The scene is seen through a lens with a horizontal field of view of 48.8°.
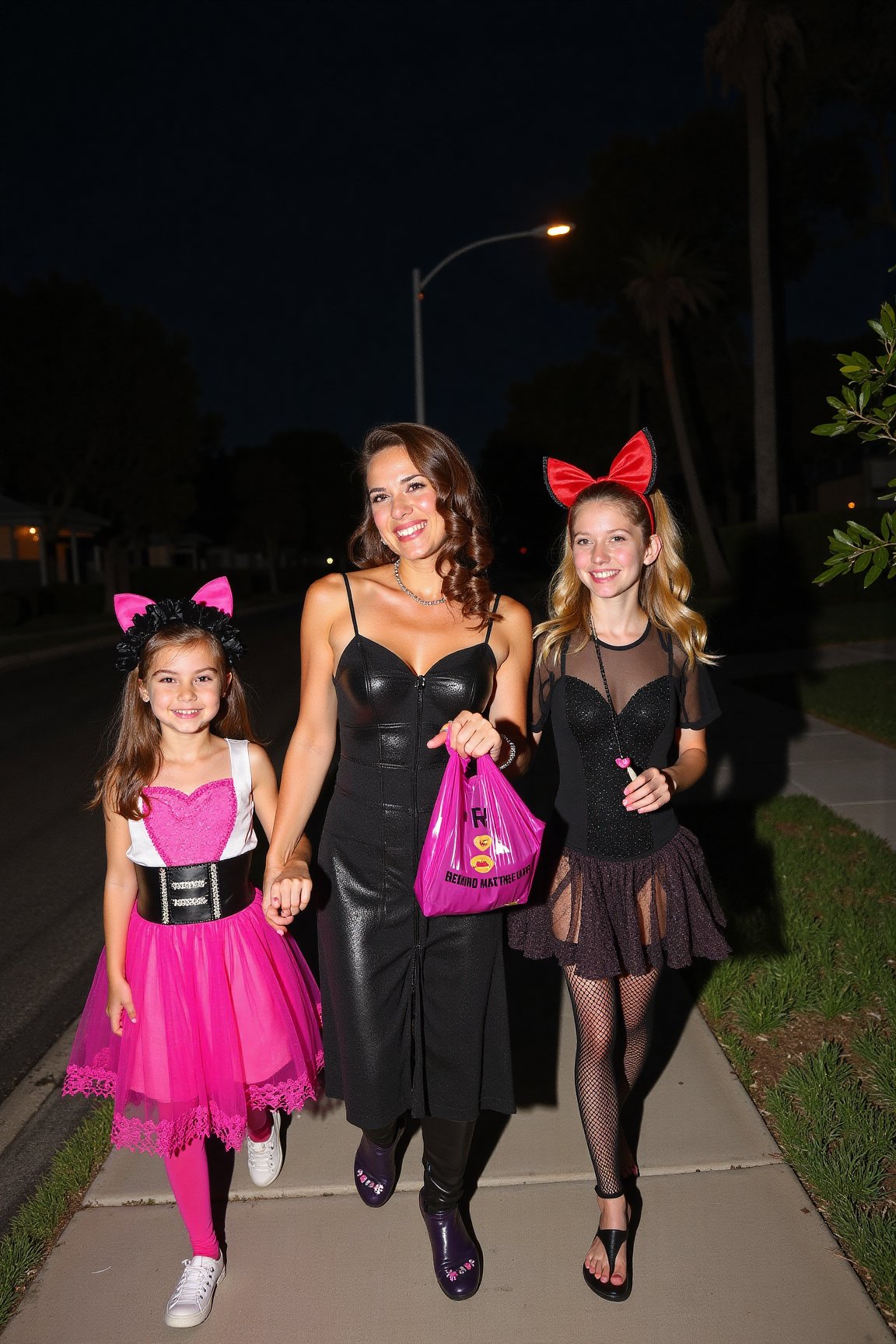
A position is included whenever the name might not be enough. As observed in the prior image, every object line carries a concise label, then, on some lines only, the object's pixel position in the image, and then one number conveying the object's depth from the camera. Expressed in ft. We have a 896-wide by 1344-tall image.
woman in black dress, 8.36
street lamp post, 49.67
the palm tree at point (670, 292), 90.07
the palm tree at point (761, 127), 63.26
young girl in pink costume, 8.39
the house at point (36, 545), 114.42
